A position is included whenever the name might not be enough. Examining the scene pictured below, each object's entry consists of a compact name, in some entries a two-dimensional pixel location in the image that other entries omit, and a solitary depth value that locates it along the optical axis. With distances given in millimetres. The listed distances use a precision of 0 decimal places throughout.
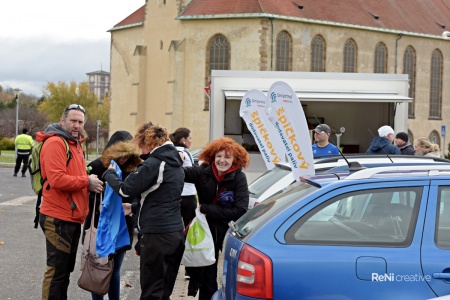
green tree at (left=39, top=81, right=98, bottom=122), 80250
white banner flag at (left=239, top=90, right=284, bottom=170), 10367
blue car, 4207
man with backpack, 6004
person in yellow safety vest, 25188
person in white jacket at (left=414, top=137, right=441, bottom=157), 11328
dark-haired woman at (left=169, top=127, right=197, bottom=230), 8734
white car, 7031
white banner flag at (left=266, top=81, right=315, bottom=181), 6918
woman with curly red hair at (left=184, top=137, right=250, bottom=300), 6254
